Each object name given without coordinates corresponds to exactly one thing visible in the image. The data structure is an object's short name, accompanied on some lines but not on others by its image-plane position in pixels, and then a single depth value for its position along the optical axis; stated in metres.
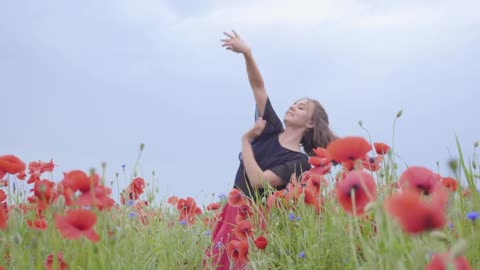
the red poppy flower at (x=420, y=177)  1.36
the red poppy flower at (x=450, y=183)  2.44
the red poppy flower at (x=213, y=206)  4.11
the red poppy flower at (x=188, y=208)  4.00
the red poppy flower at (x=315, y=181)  2.79
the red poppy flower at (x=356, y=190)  1.27
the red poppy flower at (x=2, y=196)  2.80
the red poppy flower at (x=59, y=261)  2.02
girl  3.66
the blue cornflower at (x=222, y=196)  3.87
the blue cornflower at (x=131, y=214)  3.24
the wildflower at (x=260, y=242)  2.60
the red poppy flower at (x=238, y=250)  2.70
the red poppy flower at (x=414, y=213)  0.89
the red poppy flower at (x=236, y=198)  3.22
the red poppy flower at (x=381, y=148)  2.42
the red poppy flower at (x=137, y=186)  3.15
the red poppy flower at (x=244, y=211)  3.21
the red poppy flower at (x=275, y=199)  3.00
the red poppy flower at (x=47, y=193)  1.62
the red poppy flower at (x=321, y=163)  2.70
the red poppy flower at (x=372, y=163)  2.38
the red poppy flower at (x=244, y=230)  2.88
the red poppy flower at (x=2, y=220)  1.57
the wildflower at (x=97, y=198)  1.61
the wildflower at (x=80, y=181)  1.66
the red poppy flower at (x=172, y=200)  4.47
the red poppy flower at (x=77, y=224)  1.42
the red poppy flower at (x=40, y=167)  3.25
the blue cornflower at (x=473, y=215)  1.54
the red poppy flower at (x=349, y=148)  1.37
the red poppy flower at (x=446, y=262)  0.84
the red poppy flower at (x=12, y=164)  2.20
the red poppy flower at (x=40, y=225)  2.02
